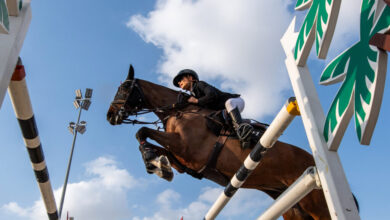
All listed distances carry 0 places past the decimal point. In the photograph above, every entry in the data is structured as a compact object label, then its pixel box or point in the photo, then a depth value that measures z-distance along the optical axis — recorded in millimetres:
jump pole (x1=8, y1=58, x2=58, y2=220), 1992
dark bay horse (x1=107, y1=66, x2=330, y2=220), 3602
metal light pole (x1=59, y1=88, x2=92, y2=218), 11542
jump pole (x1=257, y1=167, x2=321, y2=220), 2100
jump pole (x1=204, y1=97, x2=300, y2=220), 2236
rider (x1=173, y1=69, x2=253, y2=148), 3662
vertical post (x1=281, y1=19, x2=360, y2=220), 1816
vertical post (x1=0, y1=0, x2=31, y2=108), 1558
